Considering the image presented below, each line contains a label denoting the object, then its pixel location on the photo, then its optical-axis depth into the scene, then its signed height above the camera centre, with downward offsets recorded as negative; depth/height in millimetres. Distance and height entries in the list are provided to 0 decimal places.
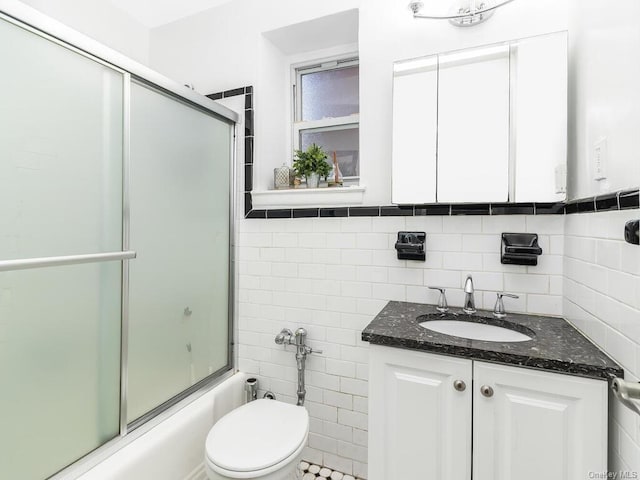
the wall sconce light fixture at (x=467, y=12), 1338 +954
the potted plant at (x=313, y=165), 1775 +396
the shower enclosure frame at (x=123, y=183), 976 +211
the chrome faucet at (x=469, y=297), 1340 -245
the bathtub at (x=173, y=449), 1170 -836
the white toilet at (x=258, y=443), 1107 -764
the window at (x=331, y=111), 1917 +777
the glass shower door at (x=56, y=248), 957 -37
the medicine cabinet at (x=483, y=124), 1184 +447
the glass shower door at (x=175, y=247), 1350 -48
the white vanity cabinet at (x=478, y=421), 873 -539
